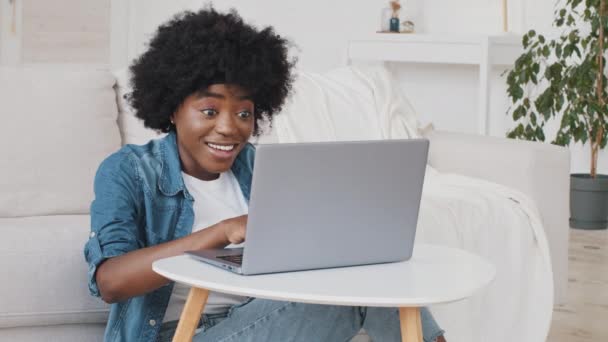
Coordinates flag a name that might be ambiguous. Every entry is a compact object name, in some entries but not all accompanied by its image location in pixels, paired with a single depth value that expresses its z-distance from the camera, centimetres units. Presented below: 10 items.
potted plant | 454
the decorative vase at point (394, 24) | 544
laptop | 137
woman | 158
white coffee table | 132
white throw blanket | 263
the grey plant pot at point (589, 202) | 466
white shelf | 492
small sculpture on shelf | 545
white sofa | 206
